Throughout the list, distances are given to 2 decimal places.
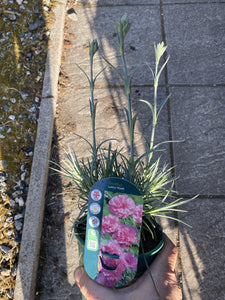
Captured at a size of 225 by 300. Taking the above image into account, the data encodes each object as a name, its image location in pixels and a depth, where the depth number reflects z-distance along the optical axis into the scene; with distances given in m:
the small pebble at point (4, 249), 0.61
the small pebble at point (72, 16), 0.94
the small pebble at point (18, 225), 0.63
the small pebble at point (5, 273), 0.59
